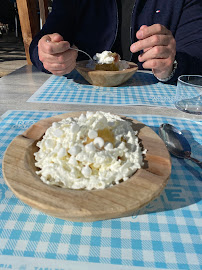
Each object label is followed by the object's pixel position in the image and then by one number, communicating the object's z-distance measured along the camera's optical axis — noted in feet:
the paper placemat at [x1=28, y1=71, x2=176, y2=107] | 3.22
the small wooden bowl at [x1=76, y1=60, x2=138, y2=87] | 3.40
